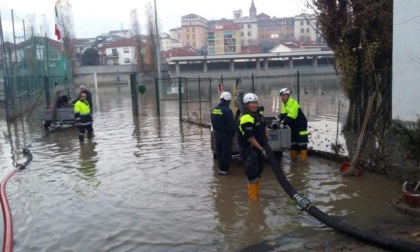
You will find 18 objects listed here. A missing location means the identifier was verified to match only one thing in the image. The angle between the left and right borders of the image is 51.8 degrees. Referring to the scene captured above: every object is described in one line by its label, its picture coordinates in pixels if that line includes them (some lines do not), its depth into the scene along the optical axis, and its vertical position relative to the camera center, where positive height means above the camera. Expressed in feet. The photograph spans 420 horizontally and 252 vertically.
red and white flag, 79.39 +8.89
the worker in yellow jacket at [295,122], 30.32 -3.71
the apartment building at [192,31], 471.21 +45.81
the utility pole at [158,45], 101.35 +7.08
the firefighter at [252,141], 21.99 -3.59
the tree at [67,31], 206.49 +23.10
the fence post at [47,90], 62.43 -1.65
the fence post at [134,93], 64.03 -2.62
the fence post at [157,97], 63.50 -3.42
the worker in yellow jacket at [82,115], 42.04 -3.63
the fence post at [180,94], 55.77 -2.63
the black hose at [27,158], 31.85 -6.33
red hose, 17.11 -6.38
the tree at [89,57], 285.84 +13.26
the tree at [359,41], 32.45 +2.08
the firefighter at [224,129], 27.68 -3.64
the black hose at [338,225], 14.61 -6.06
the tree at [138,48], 232.12 +14.78
